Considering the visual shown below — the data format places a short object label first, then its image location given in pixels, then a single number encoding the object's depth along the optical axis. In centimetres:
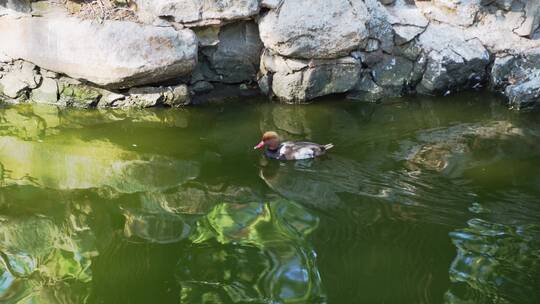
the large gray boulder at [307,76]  888
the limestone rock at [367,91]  923
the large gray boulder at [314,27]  857
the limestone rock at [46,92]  883
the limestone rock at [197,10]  855
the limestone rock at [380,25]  908
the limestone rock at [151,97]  871
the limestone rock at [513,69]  942
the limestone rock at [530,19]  965
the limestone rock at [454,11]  966
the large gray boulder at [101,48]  830
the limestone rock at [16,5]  867
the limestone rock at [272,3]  862
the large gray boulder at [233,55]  919
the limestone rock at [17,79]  874
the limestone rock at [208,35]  894
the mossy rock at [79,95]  878
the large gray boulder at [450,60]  927
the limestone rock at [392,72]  933
